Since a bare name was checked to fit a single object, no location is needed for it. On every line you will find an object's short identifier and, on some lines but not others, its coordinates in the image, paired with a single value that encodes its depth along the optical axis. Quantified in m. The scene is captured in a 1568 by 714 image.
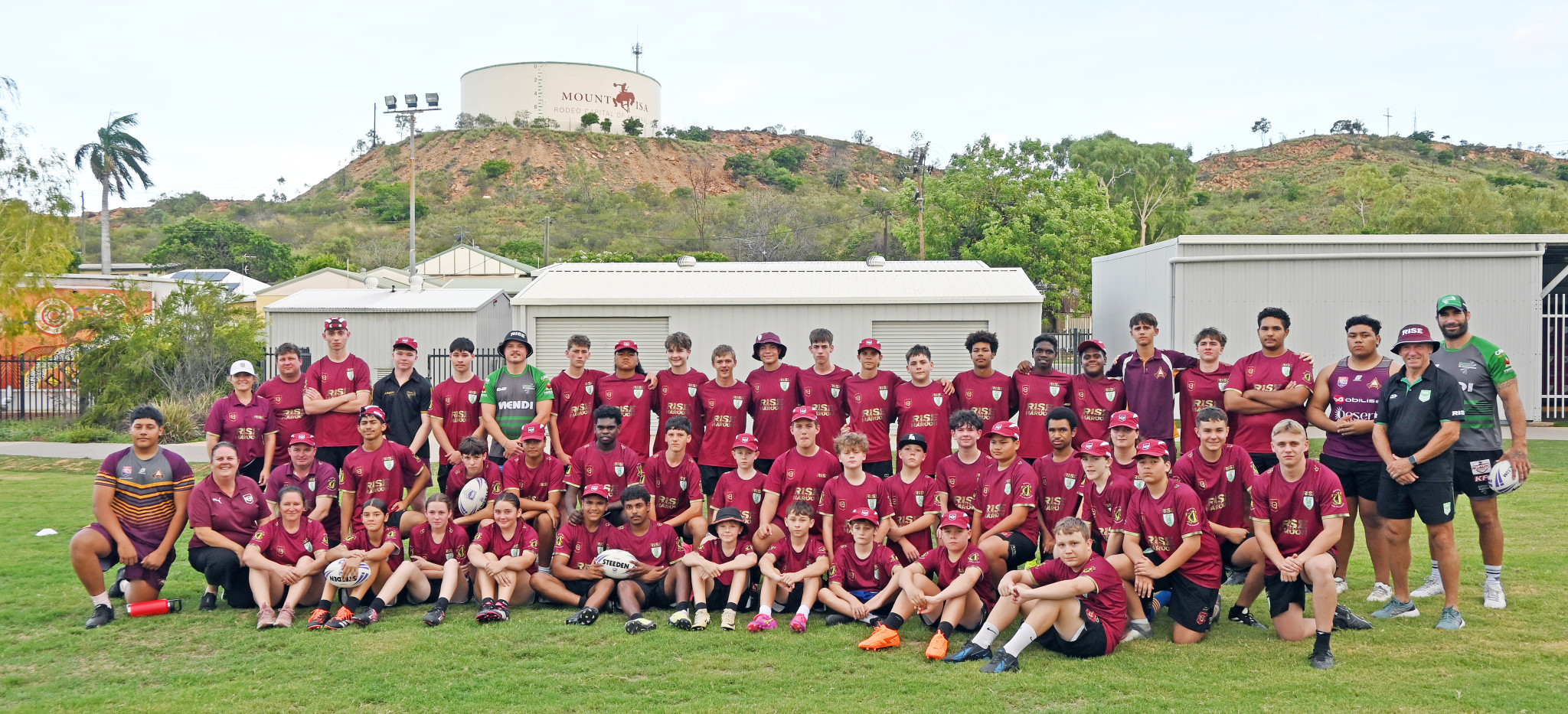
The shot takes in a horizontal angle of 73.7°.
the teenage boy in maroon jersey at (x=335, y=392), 8.39
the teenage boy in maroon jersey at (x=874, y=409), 8.03
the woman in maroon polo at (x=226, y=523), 7.12
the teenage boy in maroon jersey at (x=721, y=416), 8.30
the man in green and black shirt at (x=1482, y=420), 6.53
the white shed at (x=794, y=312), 18.20
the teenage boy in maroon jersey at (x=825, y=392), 8.22
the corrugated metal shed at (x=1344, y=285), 17.08
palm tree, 53.25
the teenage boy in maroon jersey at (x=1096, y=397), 7.69
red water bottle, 6.96
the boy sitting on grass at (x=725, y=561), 6.90
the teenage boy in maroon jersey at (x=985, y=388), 7.91
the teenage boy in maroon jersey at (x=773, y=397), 8.25
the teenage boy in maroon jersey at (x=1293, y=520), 6.00
